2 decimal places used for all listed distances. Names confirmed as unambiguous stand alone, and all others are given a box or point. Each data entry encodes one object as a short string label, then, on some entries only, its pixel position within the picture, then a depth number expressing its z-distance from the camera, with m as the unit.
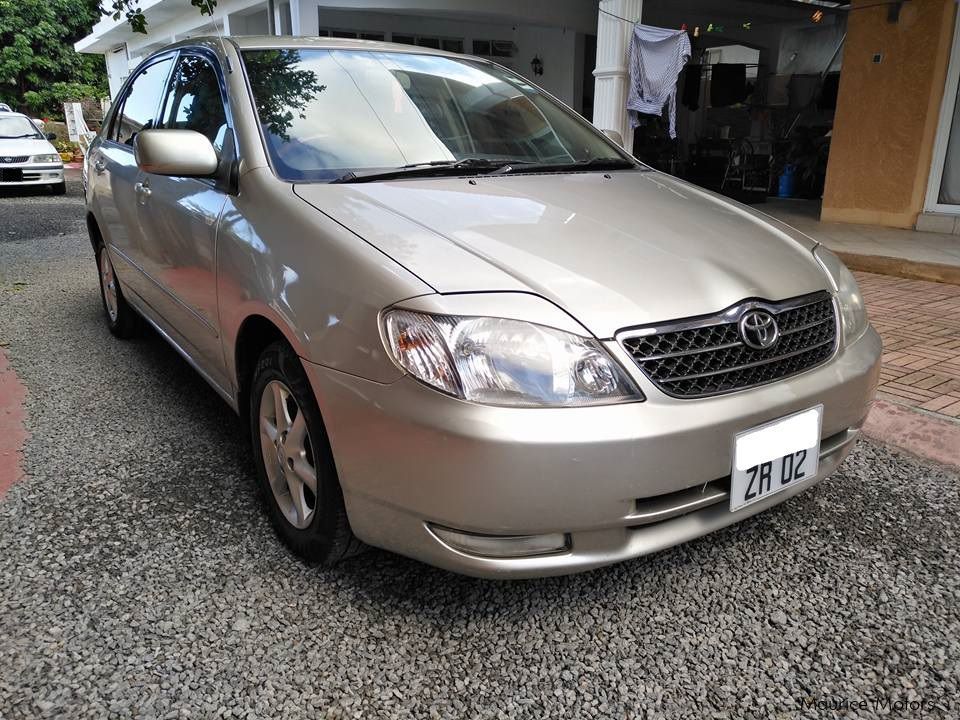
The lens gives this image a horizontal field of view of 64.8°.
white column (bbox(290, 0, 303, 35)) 11.91
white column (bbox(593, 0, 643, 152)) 8.47
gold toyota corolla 1.72
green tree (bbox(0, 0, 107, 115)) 28.22
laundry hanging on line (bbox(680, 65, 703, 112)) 13.94
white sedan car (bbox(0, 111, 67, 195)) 13.15
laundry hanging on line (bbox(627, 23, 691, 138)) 8.40
